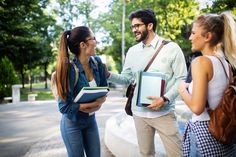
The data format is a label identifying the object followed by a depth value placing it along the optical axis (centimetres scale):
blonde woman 257
